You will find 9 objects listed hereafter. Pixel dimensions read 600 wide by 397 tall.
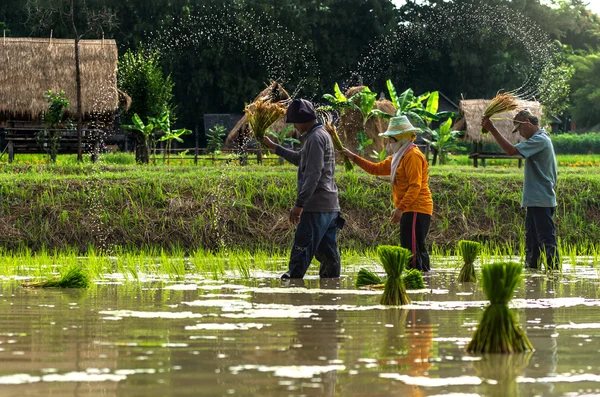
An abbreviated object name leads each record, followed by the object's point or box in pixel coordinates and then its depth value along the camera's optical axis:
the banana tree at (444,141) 28.44
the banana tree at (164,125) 28.08
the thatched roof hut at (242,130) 30.59
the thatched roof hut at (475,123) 34.41
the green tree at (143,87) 32.34
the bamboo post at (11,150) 24.41
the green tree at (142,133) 26.78
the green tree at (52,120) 25.09
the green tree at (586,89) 58.38
